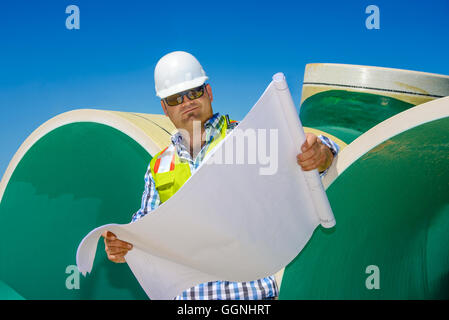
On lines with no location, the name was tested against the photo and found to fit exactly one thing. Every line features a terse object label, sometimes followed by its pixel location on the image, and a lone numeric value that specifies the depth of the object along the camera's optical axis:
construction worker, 2.42
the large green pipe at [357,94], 5.15
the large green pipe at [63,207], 4.61
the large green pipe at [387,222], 2.92
